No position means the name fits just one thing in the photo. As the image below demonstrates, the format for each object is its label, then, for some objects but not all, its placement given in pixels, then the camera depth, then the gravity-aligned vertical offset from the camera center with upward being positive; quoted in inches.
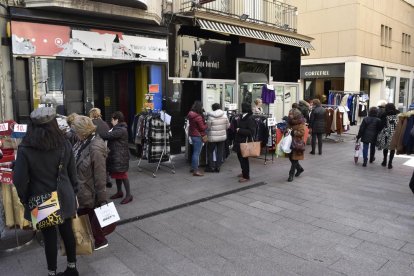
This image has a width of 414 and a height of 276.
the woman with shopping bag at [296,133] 294.5 -27.9
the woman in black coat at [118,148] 227.8 -31.6
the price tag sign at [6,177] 170.7 -37.4
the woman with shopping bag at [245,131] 296.2 -26.6
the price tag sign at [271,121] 365.6 -22.2
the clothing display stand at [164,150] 311.6 -45.2
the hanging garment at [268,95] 464.8 +6.0
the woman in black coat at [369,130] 362.6 -31.6
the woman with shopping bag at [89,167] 158.7 -30.1
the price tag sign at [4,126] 177.2 -13.1
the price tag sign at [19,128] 179.7 -14.4
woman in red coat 313.4 -27.3
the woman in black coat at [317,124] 430.6 -29.8
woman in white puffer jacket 319.9 -31.3
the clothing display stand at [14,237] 171.6 -73.0
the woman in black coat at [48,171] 125.6 -26.0
